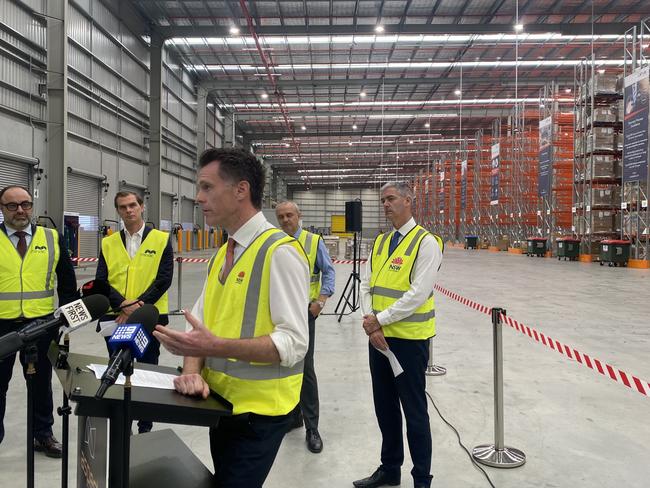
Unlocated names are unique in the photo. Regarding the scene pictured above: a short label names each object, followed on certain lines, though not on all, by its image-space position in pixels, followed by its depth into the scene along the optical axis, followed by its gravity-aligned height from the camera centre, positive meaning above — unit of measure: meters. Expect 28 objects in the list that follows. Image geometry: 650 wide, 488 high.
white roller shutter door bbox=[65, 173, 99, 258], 15.29 +1.30
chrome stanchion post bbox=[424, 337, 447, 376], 5.46 -1.37
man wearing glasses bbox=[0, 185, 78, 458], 3.28 -0.23
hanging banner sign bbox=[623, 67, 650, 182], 16.84 +4.32
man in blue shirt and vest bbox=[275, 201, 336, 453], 3.75 -0.33
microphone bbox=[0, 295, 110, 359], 1.44 -0.24
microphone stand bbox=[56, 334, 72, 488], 1.64 -0.57
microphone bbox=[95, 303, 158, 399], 1.25 -0.27
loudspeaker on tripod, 8.77 +0.54
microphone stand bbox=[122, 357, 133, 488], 1.32 -0.48
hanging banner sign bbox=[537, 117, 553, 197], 22.81 +4.34
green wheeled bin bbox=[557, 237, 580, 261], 21.33 -0.02
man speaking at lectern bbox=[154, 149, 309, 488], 1.61 -0.28
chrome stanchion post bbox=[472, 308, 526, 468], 3.41 -1.33
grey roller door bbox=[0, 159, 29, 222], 11.88 +1.82
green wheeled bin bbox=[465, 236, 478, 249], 35.00 +0.42
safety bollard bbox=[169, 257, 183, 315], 9.00 -1.10
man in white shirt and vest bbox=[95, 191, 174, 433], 3.68 -0.13
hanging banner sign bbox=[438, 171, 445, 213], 39.09 +4.54
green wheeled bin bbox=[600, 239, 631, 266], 18.06 -0.17
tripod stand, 8.47 -1.15
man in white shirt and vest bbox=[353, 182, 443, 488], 2.89 -0.49
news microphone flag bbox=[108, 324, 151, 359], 1.31 -0.25
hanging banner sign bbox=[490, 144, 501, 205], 27.72 +4.25
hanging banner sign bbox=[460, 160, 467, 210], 33.69 +4.53
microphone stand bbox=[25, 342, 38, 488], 1.52 -0.49
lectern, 1.43 -0.56
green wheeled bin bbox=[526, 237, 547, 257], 24.50 +0.07
